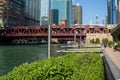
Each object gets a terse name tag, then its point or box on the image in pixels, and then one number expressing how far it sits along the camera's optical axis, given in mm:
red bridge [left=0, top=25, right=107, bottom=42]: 77787
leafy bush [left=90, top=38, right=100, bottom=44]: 63245
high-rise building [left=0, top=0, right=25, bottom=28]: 83451
